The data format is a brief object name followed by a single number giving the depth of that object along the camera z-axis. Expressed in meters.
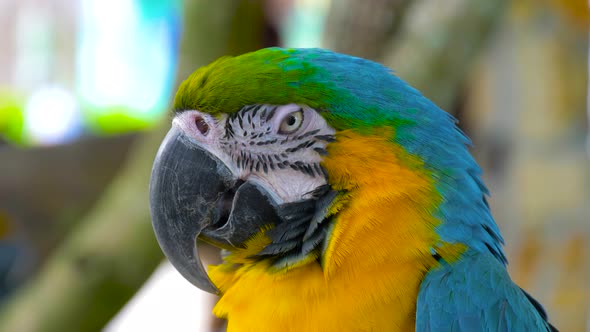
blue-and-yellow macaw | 1.07
